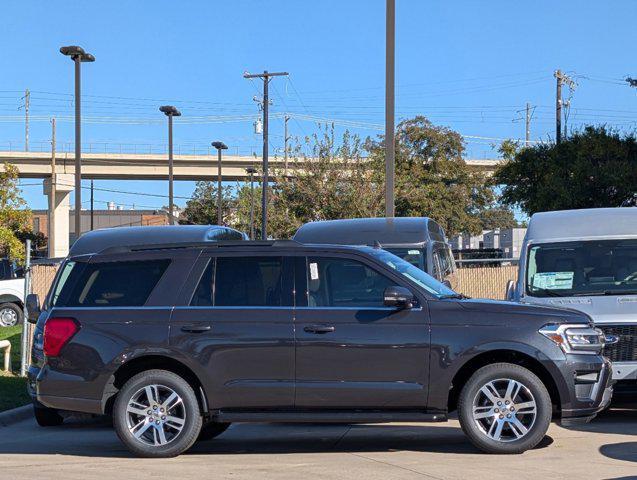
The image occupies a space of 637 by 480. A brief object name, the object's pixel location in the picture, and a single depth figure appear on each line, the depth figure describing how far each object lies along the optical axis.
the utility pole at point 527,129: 105.77
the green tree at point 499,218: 94.50
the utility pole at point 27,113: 98.57
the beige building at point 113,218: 120.88
